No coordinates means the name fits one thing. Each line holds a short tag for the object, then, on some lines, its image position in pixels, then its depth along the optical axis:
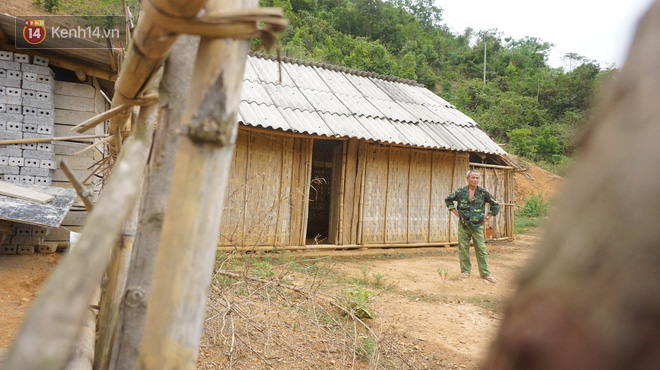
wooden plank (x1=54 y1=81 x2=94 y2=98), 6.89
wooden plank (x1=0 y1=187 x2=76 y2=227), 5.01
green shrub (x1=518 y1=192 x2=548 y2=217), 17.61
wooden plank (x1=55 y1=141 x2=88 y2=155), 6.88
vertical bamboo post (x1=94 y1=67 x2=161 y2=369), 2.30
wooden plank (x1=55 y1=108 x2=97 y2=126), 6.87
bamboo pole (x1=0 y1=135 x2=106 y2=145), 2.26
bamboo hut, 8.18
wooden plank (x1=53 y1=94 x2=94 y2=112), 6.88
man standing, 7.33
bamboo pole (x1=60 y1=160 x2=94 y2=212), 1.41
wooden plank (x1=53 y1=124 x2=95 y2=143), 6.85
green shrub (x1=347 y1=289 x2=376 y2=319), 4.37
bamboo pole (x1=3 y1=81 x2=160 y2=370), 0.78
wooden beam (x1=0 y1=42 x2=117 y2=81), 6.46
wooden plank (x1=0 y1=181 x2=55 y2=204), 5.54
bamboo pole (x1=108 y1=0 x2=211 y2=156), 1.15
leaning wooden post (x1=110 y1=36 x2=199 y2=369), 1.53
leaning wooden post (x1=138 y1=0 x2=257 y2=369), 1.06
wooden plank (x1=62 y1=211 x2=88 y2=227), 6.83
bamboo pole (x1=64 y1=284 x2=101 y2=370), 2.15
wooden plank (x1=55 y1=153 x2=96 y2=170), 6.88
